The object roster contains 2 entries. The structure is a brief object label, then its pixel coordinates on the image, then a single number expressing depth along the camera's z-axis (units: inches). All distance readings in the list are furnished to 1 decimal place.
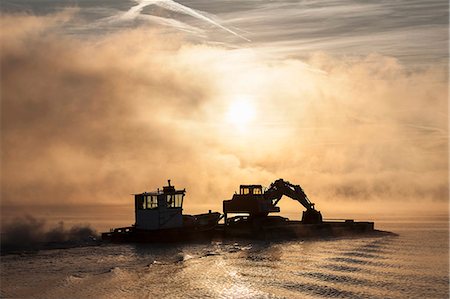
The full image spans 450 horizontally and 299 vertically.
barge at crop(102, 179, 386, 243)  3230.8
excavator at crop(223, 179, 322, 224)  3735.2
